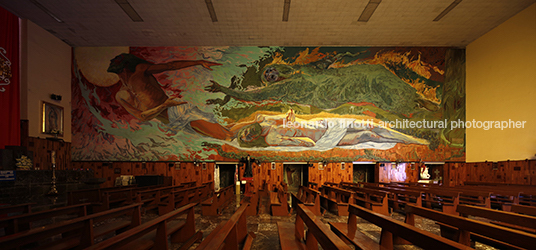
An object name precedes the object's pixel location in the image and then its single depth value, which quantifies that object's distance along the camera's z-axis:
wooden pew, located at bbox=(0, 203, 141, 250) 2.27
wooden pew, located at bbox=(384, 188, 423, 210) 6.02
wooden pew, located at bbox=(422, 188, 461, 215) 5.49
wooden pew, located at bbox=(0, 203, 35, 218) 3.53
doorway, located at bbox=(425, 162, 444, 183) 14.13
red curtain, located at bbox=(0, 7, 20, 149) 10.01
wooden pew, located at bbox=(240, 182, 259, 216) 6.14
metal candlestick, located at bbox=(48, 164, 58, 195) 7.15
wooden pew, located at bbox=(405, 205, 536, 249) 1.86
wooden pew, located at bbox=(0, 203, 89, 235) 2.99
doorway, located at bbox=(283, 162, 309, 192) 14.93
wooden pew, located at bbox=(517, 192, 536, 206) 5.71
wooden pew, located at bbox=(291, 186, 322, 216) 5.89
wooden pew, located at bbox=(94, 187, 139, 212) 5.65
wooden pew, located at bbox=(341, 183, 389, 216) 6.06
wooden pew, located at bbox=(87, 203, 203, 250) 2.19
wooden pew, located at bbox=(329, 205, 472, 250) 1.87
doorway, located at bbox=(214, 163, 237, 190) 15.08
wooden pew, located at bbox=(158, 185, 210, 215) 6.06
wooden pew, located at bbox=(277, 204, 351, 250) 1.86
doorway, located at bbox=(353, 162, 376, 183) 15.16
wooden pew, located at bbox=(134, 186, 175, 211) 6.43
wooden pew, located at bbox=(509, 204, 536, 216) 3.48
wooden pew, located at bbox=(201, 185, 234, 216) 6.22
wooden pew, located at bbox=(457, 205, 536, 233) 2.52
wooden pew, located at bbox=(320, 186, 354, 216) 6.37
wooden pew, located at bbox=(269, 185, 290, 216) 6.07
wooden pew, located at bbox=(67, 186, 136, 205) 5.90
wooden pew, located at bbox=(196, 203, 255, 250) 2.03
